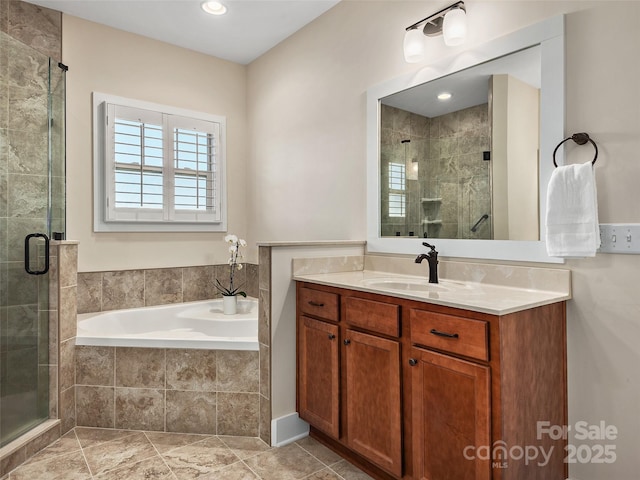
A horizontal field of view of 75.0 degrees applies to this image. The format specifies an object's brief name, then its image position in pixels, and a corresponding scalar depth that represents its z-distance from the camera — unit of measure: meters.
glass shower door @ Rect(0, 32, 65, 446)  2.17
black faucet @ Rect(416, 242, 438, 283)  2.14
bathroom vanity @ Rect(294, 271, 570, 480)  1.42
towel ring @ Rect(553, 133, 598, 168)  1.63
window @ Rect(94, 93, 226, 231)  3.14
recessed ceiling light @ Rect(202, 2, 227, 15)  2.86
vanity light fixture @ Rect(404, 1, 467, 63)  2.06
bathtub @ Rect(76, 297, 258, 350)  2.46
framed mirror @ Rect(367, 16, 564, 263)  1.80
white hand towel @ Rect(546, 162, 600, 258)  1.54
